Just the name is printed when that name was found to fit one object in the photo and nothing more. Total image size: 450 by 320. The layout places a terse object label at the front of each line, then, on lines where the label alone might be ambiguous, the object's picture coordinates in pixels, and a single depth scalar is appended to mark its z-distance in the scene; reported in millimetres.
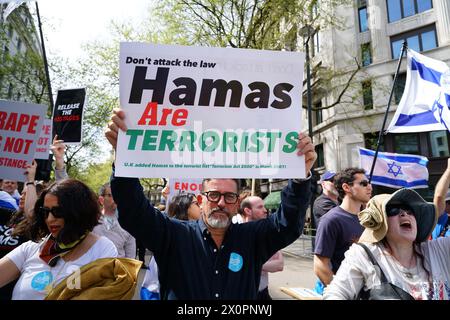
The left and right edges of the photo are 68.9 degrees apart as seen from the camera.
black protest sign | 5500
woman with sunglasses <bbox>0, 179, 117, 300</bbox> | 2025
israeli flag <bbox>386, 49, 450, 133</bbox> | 5848
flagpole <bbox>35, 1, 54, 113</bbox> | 7663
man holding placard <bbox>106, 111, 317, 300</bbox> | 2004
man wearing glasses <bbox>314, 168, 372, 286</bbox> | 2930
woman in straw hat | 1898
